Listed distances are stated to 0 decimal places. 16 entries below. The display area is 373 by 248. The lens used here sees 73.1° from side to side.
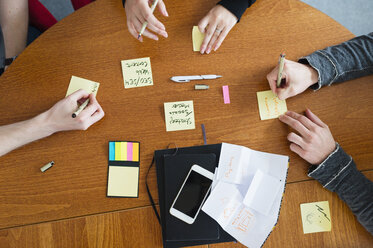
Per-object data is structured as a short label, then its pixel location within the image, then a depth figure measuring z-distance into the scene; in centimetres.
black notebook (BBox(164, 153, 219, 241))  82
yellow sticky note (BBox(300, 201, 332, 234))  85
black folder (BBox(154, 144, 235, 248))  82
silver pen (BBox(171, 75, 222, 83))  88
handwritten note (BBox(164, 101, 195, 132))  88
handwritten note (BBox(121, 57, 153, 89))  89
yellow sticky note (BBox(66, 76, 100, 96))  88
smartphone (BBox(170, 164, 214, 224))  83
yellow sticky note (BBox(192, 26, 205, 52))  90
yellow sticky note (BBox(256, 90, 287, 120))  89
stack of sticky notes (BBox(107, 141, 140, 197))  85
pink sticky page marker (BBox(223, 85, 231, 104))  89
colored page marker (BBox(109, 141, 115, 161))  86
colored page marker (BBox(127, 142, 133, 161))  86
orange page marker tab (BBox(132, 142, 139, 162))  86
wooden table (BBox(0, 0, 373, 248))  84
